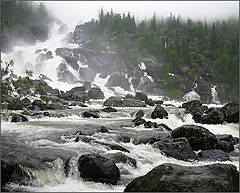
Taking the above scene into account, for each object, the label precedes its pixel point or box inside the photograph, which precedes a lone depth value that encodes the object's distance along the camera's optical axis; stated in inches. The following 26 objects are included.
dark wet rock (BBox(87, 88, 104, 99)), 1662.9
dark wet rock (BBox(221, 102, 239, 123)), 855.1
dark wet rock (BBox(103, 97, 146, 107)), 1261.1
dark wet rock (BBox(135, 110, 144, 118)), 948.2
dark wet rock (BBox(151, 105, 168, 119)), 888.3
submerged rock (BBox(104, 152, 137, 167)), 353.4
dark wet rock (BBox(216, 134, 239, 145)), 559.5
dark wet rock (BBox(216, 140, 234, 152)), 494.0
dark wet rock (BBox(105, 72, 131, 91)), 2461.9
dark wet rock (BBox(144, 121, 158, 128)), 671.8
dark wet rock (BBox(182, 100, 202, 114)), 1014.4
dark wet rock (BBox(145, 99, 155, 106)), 1367.6
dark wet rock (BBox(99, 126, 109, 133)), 567.7
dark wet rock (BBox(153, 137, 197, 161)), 412.5
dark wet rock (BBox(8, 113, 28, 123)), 668.7
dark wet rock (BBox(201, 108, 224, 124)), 811.4
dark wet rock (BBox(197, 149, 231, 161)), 423.5
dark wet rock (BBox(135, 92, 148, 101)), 1562.5
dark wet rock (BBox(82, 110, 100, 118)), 868.5
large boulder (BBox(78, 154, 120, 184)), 287.0
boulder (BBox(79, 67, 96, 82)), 2568.9
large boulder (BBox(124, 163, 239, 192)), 221.0
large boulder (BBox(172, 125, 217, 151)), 477.4
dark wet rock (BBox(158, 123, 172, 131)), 671.8
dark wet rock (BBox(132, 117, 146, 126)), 704.4
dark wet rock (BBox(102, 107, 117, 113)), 1011.3
